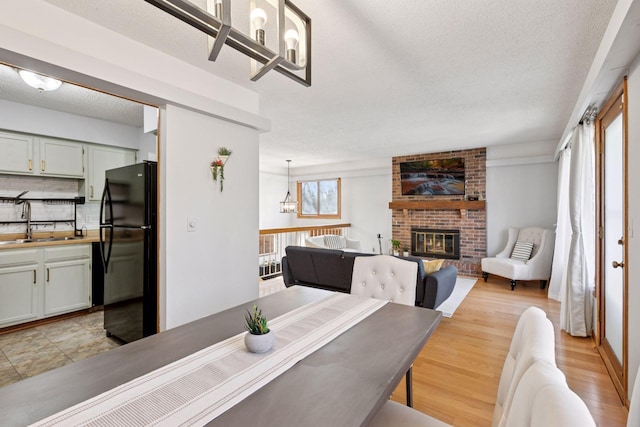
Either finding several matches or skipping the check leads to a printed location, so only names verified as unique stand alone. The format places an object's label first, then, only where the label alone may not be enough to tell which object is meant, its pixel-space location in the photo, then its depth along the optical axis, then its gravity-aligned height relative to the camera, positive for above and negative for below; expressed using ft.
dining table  2.69 -1.73
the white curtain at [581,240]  10.18 -0.84
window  27.32 +1.44
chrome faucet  12.19 -0.03
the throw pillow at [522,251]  17.14 -1.97
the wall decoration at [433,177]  20.34 +2.59
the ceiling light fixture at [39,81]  7.99 +3.49
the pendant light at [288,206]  24.20 +0.62
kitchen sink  11.24 -1.08
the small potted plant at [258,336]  3.73 -1.48
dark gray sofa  10.56 -2.33
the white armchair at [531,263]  16.14 -2.53
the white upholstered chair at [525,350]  2.59 -1.19
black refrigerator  8.70 -1.15
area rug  12.87 -3.88
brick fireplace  19.70 -0.23
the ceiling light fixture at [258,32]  3.25 +2.17
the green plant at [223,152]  9.12 +1.81
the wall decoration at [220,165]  8.98 +1.41
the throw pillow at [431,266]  11.34 -1.88
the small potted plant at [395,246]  21.61 -2.21
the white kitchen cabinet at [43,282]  10.30 -2.48
